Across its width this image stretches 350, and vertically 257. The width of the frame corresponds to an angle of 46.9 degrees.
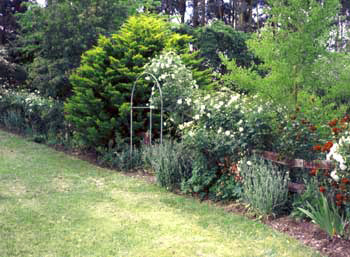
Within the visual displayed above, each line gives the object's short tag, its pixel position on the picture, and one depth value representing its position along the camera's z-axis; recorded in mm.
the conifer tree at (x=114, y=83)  8641
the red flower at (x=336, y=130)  4398
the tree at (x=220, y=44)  14500
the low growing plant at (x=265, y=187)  4898
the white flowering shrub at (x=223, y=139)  5484
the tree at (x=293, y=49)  6305
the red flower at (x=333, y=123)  4480
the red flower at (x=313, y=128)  4891
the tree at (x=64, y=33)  10688
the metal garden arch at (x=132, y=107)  8028
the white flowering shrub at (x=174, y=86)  7438
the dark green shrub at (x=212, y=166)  5707
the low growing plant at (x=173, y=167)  6590
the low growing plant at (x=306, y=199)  4680
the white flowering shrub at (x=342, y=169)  4023
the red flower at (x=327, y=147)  4293
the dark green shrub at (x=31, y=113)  11141
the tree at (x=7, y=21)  19734
